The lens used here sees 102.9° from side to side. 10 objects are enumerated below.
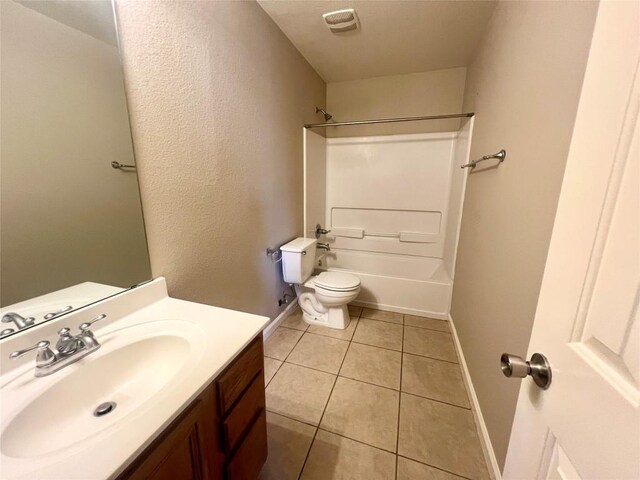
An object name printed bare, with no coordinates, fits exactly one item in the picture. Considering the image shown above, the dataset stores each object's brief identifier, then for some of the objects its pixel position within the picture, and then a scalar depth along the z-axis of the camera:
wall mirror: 0.72
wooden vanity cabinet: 0.58
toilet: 2.09
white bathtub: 2.35
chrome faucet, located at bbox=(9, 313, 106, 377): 0.70
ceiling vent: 1.63
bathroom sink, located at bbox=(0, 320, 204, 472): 0.58
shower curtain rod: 2.00
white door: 0.32
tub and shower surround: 2.44
